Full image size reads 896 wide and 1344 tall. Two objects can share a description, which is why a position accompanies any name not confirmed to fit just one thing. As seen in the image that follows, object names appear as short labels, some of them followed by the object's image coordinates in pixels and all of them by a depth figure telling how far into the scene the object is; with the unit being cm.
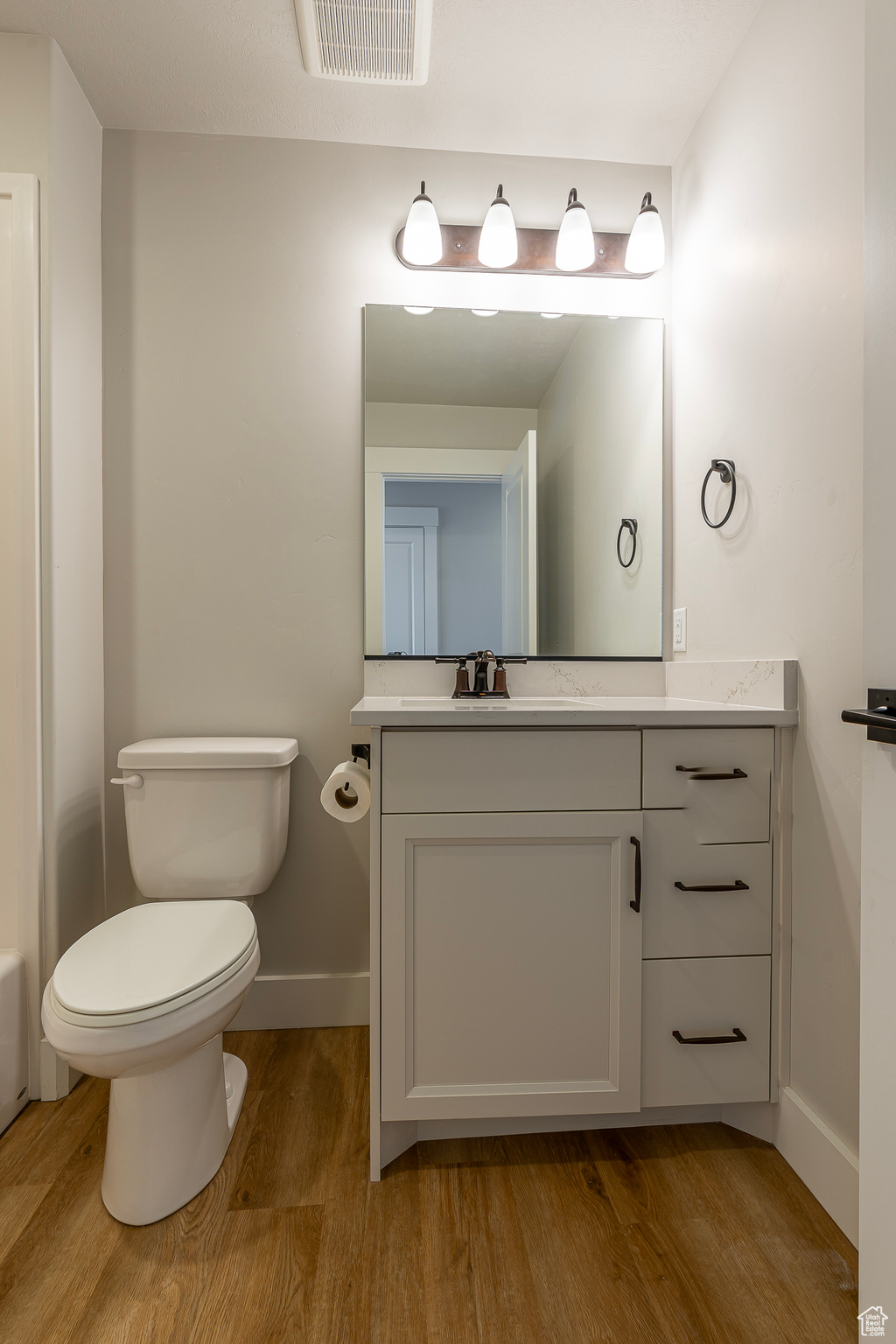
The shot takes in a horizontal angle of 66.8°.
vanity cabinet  129
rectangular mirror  187
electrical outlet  187
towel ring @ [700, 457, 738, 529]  158
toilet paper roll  143
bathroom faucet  186
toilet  110
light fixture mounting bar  185
